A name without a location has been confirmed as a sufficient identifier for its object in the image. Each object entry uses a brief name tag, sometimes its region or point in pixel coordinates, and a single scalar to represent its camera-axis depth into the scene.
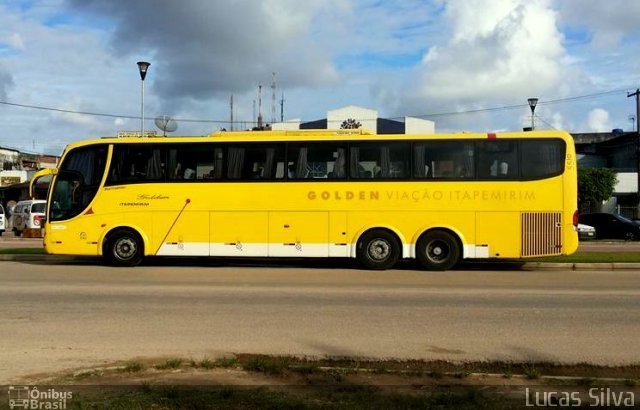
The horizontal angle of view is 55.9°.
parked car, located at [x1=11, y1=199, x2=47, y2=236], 30.05
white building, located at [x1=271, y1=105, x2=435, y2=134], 46.41
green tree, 41.81
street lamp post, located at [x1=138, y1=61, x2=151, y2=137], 23.11
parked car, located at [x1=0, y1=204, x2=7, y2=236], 32.33
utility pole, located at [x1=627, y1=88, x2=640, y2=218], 41.14
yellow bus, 14.66
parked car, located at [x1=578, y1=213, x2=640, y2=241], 29.41
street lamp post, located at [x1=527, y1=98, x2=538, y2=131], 28.16
